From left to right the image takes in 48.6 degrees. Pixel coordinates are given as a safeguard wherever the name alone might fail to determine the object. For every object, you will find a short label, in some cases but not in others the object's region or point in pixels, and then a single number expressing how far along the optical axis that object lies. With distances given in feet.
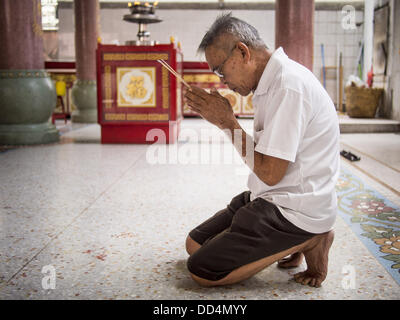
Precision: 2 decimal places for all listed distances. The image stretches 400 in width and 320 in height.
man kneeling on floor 4.85
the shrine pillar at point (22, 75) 17.16
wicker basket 25.96
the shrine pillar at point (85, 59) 26.86
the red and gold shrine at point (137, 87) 17.58
